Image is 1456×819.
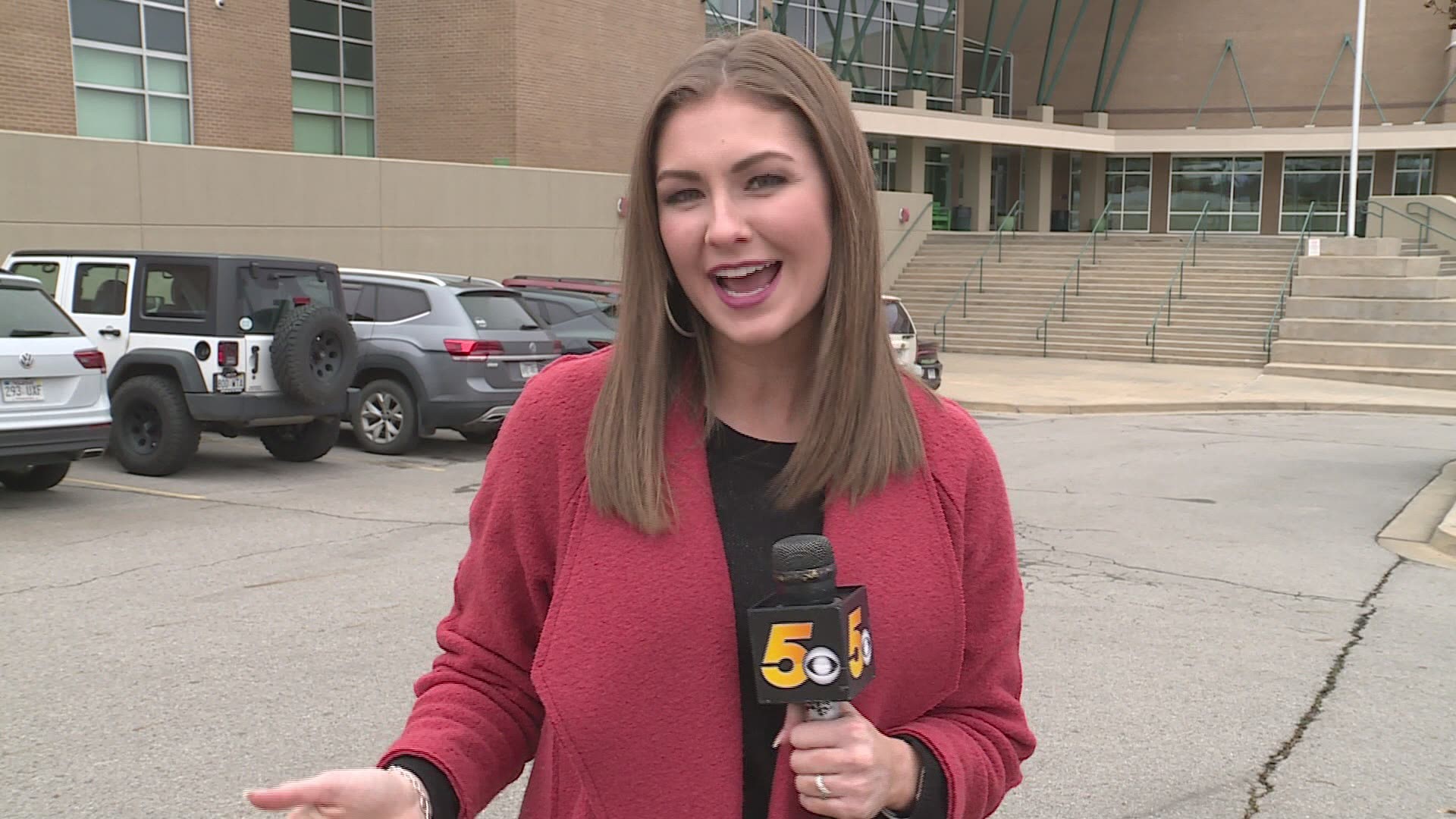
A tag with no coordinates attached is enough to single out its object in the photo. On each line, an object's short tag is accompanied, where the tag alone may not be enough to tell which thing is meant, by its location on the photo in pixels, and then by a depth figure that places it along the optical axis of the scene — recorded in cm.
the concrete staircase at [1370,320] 2447
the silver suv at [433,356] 1327
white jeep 1150
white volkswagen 966
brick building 2422
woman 174
